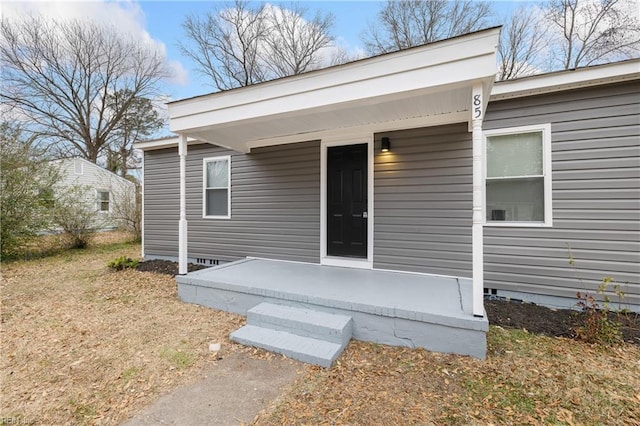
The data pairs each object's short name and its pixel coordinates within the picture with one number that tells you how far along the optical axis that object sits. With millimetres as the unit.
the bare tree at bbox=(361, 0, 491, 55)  10898
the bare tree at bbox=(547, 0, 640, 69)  8258
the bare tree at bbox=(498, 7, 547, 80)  10422
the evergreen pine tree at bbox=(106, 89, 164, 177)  16688
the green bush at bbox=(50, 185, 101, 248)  8328
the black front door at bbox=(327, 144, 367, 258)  4828
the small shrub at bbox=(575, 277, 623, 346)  2824
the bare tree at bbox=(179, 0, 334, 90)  13453
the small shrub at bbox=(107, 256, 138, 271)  6008
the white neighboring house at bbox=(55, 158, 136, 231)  13164
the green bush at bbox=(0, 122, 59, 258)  7000
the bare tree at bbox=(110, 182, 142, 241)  10023
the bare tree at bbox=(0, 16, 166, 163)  14047
